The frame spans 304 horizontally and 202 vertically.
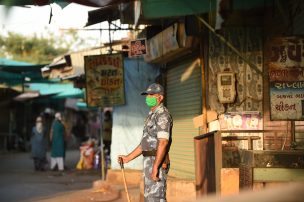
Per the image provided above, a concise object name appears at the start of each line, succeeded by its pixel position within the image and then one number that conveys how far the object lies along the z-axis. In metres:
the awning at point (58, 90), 30.20
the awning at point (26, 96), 28.00
